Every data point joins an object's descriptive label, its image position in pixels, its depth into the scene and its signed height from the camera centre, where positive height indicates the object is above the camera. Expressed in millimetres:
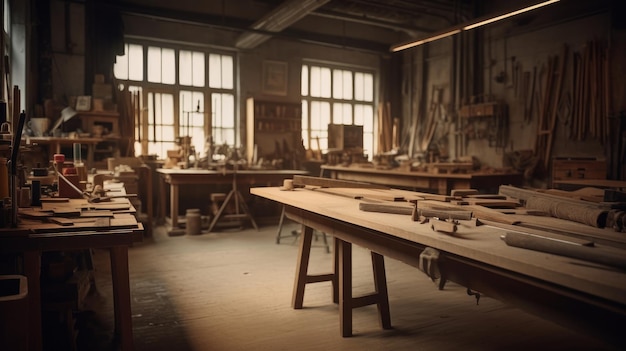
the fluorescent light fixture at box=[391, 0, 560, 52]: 4406 +1514
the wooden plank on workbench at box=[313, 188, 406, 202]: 2904 -237
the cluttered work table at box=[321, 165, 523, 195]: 5859 -277
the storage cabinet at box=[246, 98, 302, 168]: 9047 +585
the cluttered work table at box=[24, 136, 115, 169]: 5984 +210
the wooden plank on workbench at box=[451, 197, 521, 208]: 2545 -244
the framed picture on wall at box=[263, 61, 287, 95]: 9375 +1644
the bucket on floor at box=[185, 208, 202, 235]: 6816 -960
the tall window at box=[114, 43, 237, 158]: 8312 +1226
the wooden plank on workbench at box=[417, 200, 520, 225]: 2030 -253
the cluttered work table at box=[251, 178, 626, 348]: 1229 -300
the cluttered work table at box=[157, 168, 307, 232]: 6973 -302
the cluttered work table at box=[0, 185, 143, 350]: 1982 -356
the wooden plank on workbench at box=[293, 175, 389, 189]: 3699 -198
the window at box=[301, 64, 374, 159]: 10133 +1293
